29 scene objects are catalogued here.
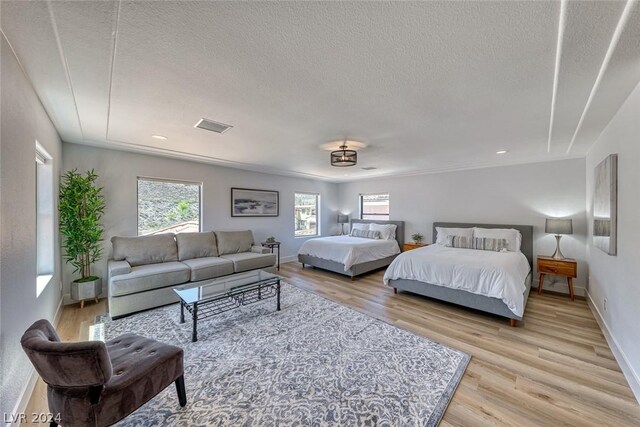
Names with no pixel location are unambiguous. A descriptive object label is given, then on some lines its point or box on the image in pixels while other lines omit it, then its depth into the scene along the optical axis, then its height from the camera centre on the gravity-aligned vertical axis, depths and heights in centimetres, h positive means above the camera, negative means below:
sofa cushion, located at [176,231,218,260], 429 -59
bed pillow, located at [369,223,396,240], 610 -42
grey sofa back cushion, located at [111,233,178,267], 377 -58
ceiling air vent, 278 +103
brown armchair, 121 -96
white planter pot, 336 -108
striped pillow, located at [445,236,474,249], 453 -54
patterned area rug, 169 -137
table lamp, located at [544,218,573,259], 392 -23
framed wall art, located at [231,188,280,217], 549 +24
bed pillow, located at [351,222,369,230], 648 -35
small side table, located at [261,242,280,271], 575 -75
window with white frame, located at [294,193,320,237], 689 -3
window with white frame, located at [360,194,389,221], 683 +20
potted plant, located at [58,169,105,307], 328 -20
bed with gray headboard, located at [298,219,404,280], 495 -110
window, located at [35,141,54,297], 286 -7
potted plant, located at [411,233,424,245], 593 -60
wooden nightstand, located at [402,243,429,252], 575 -76
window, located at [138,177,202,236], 430 +12
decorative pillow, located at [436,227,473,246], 485 -39
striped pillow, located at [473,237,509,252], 427 -54
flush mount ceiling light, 343 +80
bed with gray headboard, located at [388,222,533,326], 307 -114
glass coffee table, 275 -98
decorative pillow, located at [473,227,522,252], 429 -39
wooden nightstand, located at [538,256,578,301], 379 -85
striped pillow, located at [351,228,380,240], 612 -52
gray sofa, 319 -81
